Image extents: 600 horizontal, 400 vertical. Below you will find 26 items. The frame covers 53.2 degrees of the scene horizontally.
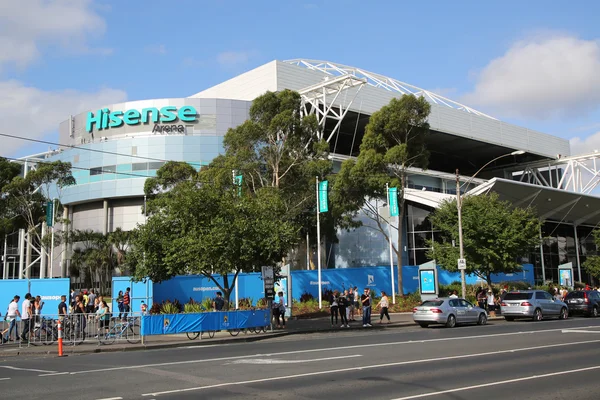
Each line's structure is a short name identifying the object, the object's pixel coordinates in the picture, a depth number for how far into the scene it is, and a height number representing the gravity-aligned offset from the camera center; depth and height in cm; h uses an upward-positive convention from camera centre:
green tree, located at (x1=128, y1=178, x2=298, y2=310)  2406 +190
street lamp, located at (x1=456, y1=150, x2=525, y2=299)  3274 +86
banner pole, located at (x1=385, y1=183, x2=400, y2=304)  3723 +480
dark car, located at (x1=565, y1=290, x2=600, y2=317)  3309 -169
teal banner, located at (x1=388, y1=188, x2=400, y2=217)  3803 +482
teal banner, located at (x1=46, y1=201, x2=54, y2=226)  4856 +611
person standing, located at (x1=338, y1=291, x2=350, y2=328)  2748 -129
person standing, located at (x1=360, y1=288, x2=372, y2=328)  2738 -141
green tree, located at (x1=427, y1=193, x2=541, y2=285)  3734 +228
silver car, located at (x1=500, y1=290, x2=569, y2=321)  2956 -156
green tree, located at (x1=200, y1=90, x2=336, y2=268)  3903 +856
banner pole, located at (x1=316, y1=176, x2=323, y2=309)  3559 -77
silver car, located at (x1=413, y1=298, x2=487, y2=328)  2648 -161
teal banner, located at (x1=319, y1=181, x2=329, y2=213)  3609 +502
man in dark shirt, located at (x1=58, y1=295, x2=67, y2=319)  2470 -72
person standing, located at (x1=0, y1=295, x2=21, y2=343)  2278 -96
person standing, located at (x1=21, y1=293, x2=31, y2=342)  2227 -108
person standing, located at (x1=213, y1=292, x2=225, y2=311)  2769 -89
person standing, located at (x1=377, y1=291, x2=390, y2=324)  2930 -134
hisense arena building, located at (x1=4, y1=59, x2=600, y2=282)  5656 +1386
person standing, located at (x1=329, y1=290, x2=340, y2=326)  2826 -117
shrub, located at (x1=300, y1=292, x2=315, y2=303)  3816 -103
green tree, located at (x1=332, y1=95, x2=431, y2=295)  4019 +825
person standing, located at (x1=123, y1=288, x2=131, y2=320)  2841 -73
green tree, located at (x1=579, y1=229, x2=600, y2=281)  5894 +82
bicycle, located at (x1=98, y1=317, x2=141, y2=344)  2209 -166
